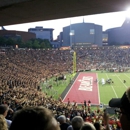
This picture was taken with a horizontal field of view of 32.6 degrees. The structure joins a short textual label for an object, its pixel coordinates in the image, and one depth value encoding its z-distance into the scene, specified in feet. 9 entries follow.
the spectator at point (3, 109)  15.75
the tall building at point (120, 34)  383.86
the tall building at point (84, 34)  356.59
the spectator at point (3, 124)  8.33
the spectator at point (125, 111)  5.76
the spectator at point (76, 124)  13.97
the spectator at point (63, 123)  16.99
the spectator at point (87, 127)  10.48
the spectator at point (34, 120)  4.72
